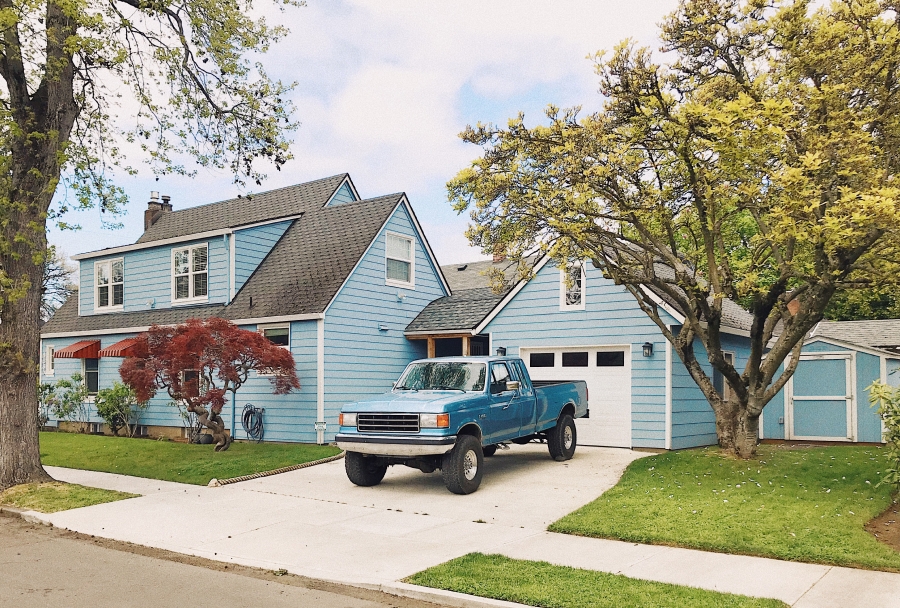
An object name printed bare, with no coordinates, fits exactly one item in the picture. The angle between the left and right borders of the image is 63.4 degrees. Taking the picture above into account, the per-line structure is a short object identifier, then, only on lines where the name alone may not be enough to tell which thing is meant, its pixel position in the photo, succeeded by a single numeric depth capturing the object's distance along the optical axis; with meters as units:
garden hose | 17.73
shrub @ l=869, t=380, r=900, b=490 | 8.81
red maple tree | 14.34
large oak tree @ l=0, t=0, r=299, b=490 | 11.79
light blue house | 17.28
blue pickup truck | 10.76
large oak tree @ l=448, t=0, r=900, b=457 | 9.77
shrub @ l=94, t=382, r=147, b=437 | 20.64
